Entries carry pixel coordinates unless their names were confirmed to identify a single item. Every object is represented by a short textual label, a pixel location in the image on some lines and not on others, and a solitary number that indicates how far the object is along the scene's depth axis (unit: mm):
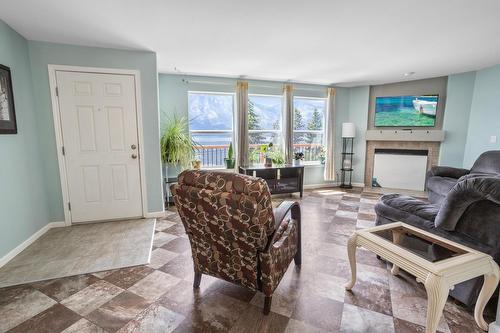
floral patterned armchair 1378
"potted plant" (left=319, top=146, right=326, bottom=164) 5465
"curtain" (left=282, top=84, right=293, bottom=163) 4883
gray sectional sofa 1508
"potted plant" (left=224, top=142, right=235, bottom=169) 4465
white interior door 3016
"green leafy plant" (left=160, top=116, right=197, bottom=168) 3838
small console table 4414
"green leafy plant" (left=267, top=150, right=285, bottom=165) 4754
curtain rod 4347
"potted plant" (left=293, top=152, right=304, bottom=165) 4883
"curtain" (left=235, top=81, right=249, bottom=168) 4500
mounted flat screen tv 4730
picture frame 2291
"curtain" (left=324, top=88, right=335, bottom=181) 5232
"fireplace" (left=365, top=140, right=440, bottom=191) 4781
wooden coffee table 1296
